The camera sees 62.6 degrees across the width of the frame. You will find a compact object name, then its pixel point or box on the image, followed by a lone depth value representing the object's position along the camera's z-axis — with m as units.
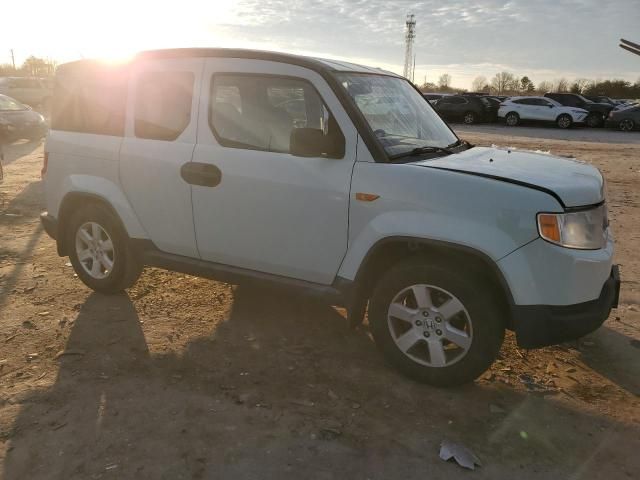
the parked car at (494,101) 27.40
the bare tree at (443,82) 105.32
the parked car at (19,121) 14.42
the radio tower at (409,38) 84.19
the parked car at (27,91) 24.31
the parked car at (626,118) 23.59
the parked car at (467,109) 26.80
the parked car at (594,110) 25.11
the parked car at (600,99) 29.04
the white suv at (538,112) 24.83
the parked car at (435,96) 29.14
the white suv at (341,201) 2.92
